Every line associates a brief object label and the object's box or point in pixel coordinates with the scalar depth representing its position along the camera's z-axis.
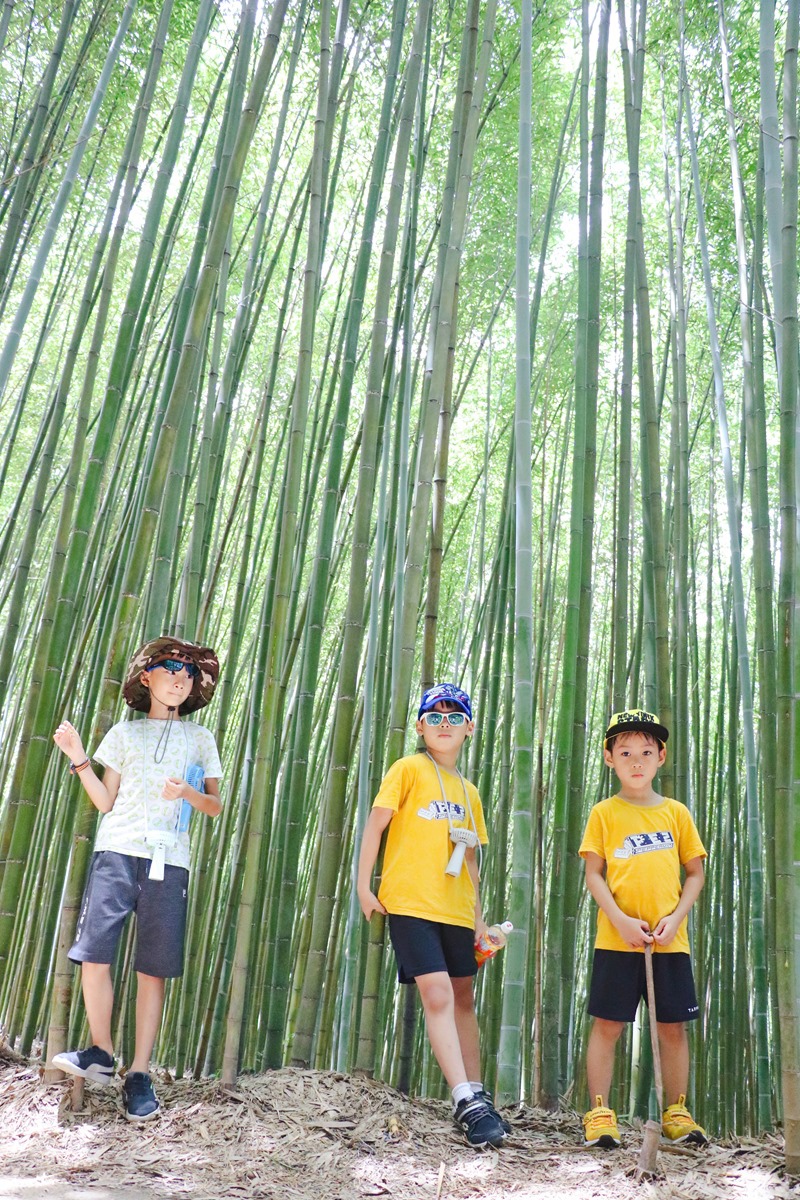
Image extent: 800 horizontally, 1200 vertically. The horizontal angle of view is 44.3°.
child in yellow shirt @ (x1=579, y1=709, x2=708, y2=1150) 1.90
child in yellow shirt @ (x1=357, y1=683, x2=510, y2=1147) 1.82
